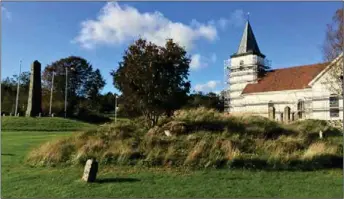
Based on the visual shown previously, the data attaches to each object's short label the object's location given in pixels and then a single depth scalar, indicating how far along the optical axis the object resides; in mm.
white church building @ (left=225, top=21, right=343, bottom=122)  52781
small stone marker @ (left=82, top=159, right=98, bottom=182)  9695
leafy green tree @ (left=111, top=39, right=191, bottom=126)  18453
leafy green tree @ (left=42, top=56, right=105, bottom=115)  74875
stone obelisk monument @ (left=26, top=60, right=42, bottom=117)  45203
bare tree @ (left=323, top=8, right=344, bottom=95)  31094
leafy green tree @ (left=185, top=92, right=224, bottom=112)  75212
